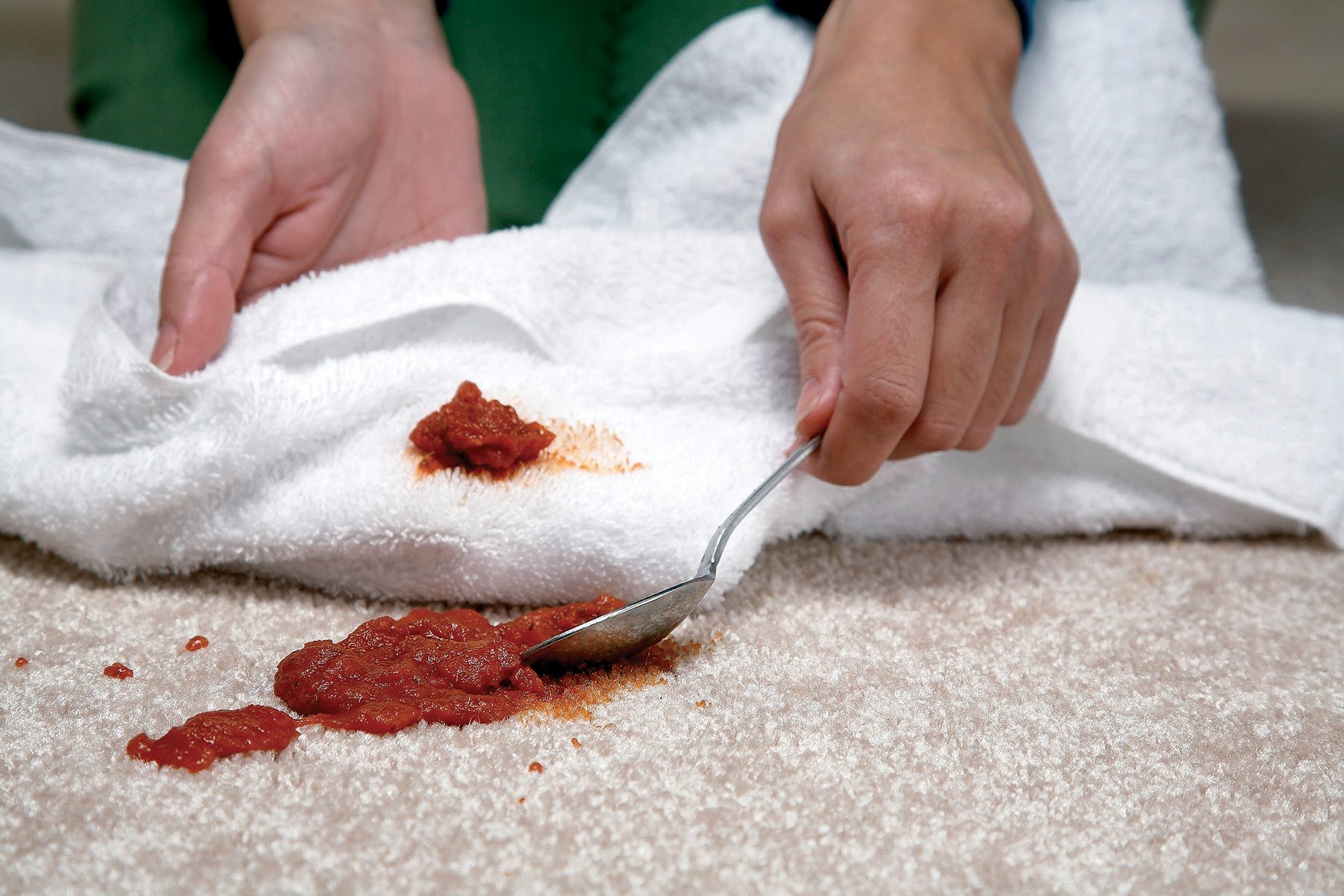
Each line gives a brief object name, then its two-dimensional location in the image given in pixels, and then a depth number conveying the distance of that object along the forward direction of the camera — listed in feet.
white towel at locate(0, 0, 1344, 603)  2.04
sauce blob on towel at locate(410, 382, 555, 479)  2.03
